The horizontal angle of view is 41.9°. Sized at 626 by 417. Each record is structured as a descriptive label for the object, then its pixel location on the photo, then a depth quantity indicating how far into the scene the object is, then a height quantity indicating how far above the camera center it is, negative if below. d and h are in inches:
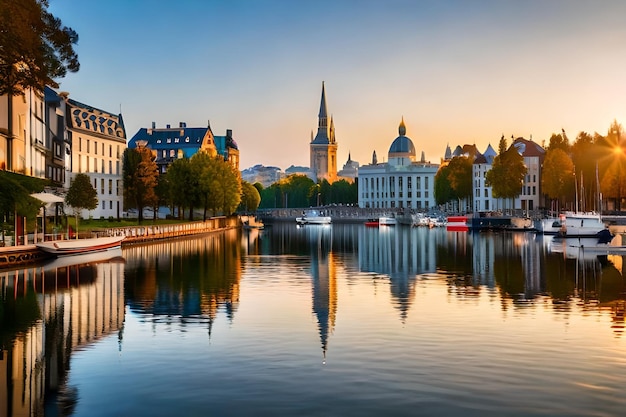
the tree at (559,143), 6342.5 +559.9
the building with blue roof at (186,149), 7701.8 +658.7
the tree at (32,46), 1686.8 +388.2
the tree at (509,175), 6314.0 +312.0
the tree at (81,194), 3887.8 +120.9
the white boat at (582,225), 4047.7 -57.4
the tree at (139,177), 4825.3 +247.7
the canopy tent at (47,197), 2707.7 +76.5
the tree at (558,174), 5659.5 +276.7
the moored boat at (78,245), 2454.5 -83.1
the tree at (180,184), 5196.9 +219.8
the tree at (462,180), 7687.0 +332.6
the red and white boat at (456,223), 6441.9 -64.2
